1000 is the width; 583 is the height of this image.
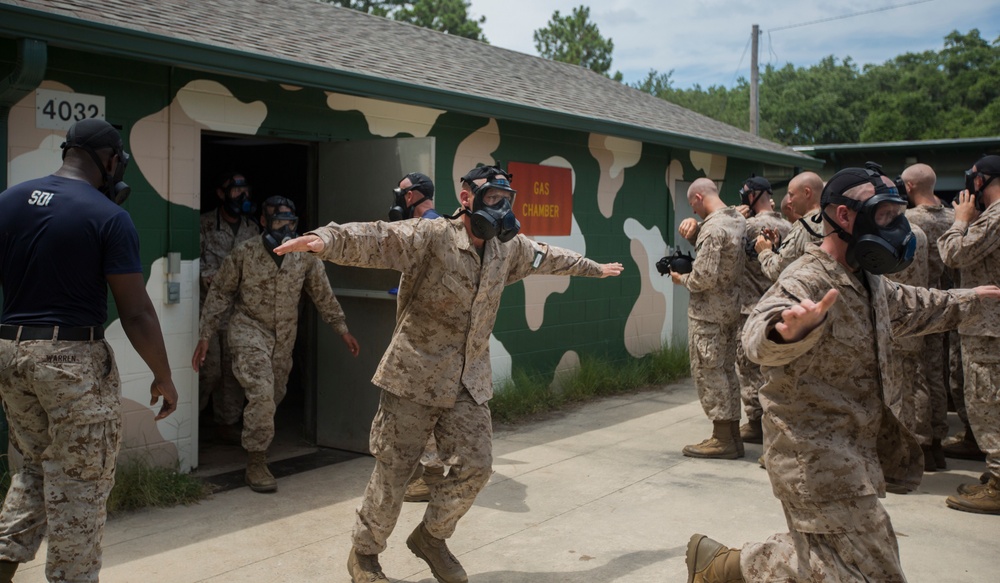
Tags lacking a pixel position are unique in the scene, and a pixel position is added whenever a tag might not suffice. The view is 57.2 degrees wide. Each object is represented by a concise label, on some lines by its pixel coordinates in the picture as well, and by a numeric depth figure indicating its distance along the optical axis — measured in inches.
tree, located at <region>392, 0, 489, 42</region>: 1542.8
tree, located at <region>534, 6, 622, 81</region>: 1968.5
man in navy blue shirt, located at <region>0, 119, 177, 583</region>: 139.0
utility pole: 1027.3
